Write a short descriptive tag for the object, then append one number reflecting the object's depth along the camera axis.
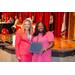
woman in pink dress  2.13
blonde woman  2.21
